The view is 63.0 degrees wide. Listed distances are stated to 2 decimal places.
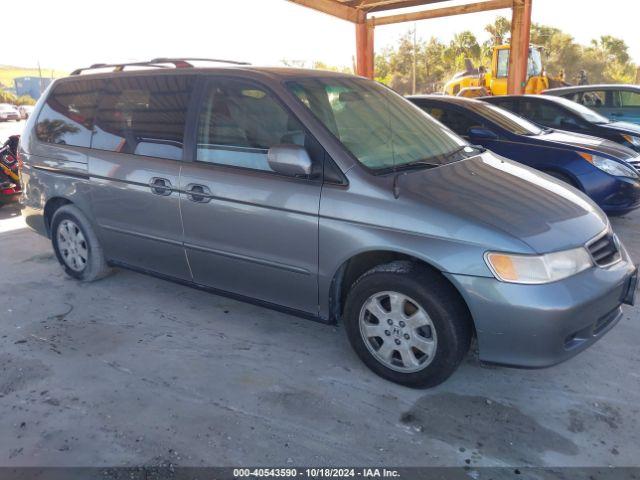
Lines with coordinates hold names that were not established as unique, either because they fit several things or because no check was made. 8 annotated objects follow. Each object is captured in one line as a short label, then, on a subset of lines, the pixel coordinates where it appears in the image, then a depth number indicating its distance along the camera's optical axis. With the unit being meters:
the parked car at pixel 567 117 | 7.43
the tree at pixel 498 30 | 39.53
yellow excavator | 16.01
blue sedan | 5.51
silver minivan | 2.57
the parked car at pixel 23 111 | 35.97
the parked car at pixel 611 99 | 9.69
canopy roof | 10.80
